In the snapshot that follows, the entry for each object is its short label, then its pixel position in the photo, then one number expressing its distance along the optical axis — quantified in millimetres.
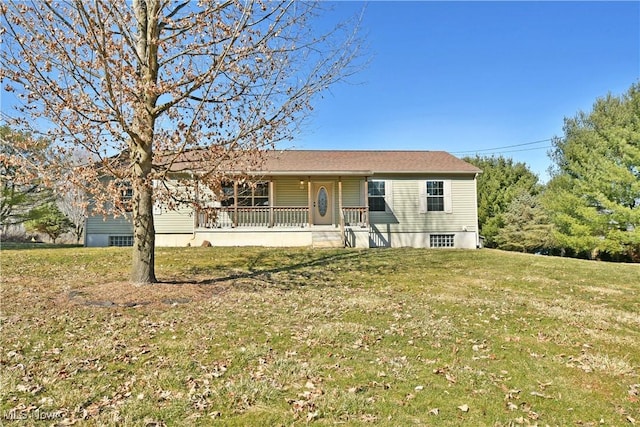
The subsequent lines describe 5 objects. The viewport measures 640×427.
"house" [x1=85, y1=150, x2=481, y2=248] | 16906
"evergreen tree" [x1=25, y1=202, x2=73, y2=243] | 24394
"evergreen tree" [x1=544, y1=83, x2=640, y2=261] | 17516
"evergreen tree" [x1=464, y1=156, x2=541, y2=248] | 27469
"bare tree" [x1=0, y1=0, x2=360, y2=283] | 6031
